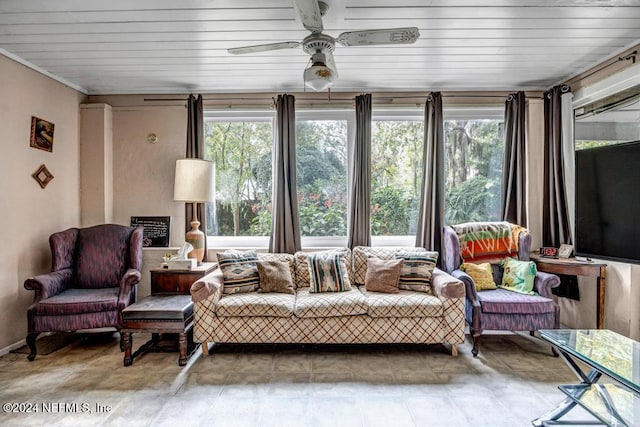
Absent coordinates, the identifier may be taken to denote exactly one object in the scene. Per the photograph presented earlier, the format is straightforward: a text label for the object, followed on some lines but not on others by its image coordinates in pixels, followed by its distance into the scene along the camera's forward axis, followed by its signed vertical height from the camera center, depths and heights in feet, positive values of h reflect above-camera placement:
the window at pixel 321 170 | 13.93 +1.68
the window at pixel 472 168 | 13.87 +1.73
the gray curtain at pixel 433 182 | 13.14 +1.11
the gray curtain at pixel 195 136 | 13.43 +2.94
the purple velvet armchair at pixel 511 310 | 10.05 -2.82
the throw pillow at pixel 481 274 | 11.20 -2.00
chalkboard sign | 13.55 -0.62
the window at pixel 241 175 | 14.03 +1.52
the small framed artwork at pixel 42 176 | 11.47 +1.28
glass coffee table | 5.98 -2.84
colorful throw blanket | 12.05 -1.07
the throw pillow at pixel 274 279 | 11.14 -2.08
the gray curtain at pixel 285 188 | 13.17 +0.93
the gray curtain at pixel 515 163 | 13.04 +1.79
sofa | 10.03 -3.07
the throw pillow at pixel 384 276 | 10.98 -2.01
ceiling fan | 6.91 +3.60
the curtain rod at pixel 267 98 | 13.60 +4.44
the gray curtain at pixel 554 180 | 12.28 +1.09
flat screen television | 8.34 +0.22
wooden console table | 10.25 -1.77
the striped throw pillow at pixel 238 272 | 10.91 -1.86
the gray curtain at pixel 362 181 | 13.20 +1.17
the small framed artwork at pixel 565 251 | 11.47 -1.29
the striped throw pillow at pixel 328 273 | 11.19 -1.94
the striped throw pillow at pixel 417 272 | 11.10 -1.90
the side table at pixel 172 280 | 11.35 -2.14
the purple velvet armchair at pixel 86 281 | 9.89 -2.08
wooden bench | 9.52 -2.93
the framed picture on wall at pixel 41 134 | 11.34 +2.63
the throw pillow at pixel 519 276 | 10.94 -2.03
